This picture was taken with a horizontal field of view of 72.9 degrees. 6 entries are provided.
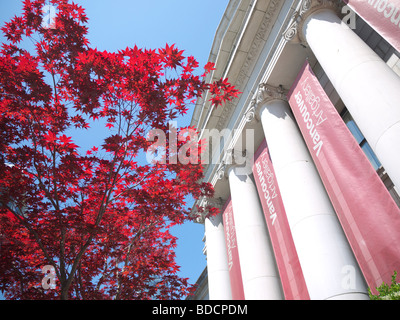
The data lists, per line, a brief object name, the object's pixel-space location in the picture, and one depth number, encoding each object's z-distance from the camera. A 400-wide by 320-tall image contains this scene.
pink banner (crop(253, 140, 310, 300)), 9.31
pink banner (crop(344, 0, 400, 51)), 6.15
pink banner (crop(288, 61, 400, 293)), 6.14
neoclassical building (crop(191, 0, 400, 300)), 6.54
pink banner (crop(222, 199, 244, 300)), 13.60
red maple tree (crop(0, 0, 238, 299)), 7.47
